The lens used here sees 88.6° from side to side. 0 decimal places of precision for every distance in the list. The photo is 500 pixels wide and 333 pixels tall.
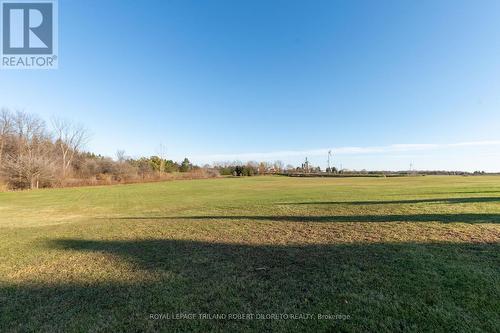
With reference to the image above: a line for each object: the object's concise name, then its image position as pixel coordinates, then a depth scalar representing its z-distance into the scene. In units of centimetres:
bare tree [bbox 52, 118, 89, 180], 5802
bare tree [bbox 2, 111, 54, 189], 3959
